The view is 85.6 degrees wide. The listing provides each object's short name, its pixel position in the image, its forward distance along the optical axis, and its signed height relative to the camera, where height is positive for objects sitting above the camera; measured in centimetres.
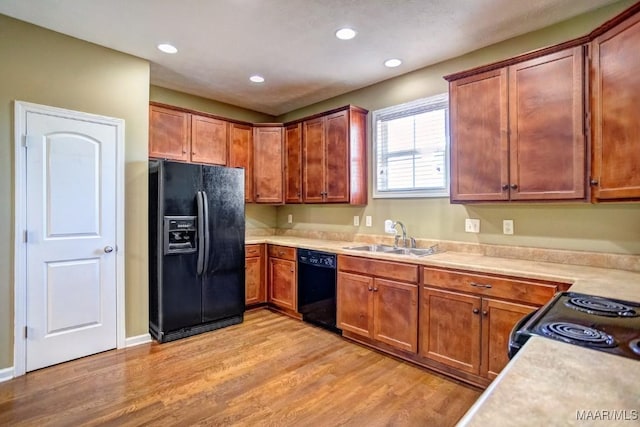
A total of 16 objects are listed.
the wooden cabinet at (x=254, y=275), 418 -74
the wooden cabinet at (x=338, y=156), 378 +66
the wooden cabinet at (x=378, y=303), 279 -77
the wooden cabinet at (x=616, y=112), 188 +58
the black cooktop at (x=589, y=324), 103 -39
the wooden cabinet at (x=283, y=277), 394 -74
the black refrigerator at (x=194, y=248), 326 -33
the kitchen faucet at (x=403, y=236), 347 -23
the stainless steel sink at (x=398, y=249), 314 -35
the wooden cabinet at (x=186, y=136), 376 +91
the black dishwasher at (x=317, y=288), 347 -77
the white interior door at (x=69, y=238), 267 -18
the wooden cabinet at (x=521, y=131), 224 +59
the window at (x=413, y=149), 327 +66
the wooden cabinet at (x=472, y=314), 221 -70
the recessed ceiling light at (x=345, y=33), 271 +145
